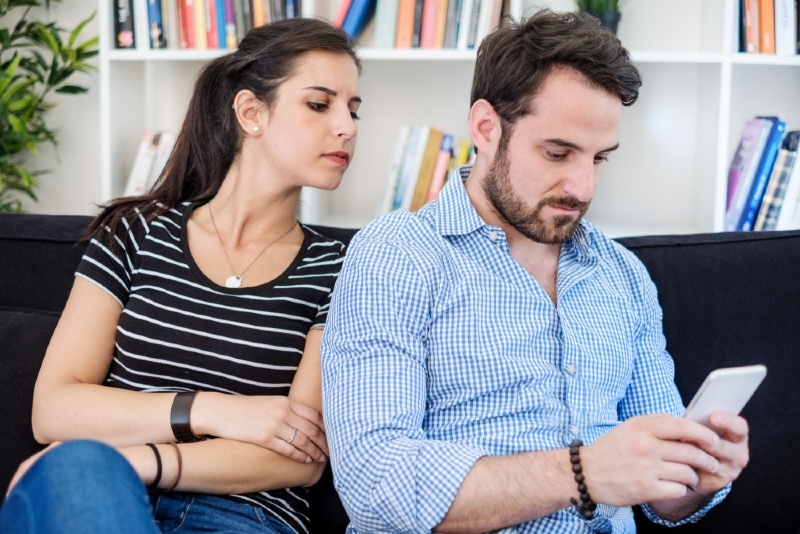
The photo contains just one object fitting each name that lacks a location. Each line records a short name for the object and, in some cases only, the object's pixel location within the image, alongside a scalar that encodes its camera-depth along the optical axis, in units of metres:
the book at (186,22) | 2.38
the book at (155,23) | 2.39
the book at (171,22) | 2.39
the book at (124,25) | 2.39
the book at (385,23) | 2.32
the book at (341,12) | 2.35
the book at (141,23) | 2.38
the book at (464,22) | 2.29
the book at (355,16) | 2.34
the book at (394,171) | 2.39
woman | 1.36
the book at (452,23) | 2.30
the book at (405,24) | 2.31
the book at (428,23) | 2.30
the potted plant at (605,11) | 2.30
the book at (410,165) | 2.39
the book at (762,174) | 2.25
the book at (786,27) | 2.26
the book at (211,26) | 2.37
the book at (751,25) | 2.28
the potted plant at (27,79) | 2.55
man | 1.12
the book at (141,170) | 2.42
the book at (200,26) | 2.37
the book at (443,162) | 2.39
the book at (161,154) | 2.43
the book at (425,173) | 2.39
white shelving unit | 2.45
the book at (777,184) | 2.23
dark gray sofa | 1.50
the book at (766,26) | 2.27
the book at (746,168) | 2.27
